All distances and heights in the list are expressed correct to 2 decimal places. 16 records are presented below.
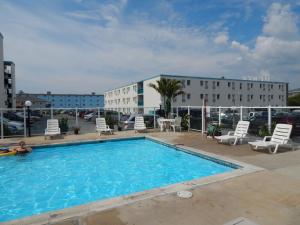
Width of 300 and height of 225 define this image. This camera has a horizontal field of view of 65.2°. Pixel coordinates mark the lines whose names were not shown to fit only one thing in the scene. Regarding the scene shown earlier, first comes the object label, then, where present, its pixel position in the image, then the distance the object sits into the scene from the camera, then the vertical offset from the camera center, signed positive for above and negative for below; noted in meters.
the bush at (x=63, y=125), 14.13 -0.91
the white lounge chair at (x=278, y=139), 8.15 -1.04
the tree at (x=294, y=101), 64.17 +2.64
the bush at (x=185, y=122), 14.98 -0.76
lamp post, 12.50 +0.11
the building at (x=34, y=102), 67.54 +2.46
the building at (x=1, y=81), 36.03 +4.50
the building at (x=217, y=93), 40.69 +3.47
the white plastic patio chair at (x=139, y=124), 14.55 -0.87
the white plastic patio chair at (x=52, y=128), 12.65 -0.99
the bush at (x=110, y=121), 15.18 -0.71
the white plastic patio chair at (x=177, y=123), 14.66 -0.80
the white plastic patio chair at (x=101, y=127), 14.09 -1.02
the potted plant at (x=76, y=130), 14.25 -1.21
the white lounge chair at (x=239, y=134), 9.88 -1.02
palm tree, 17.56 +1.66
